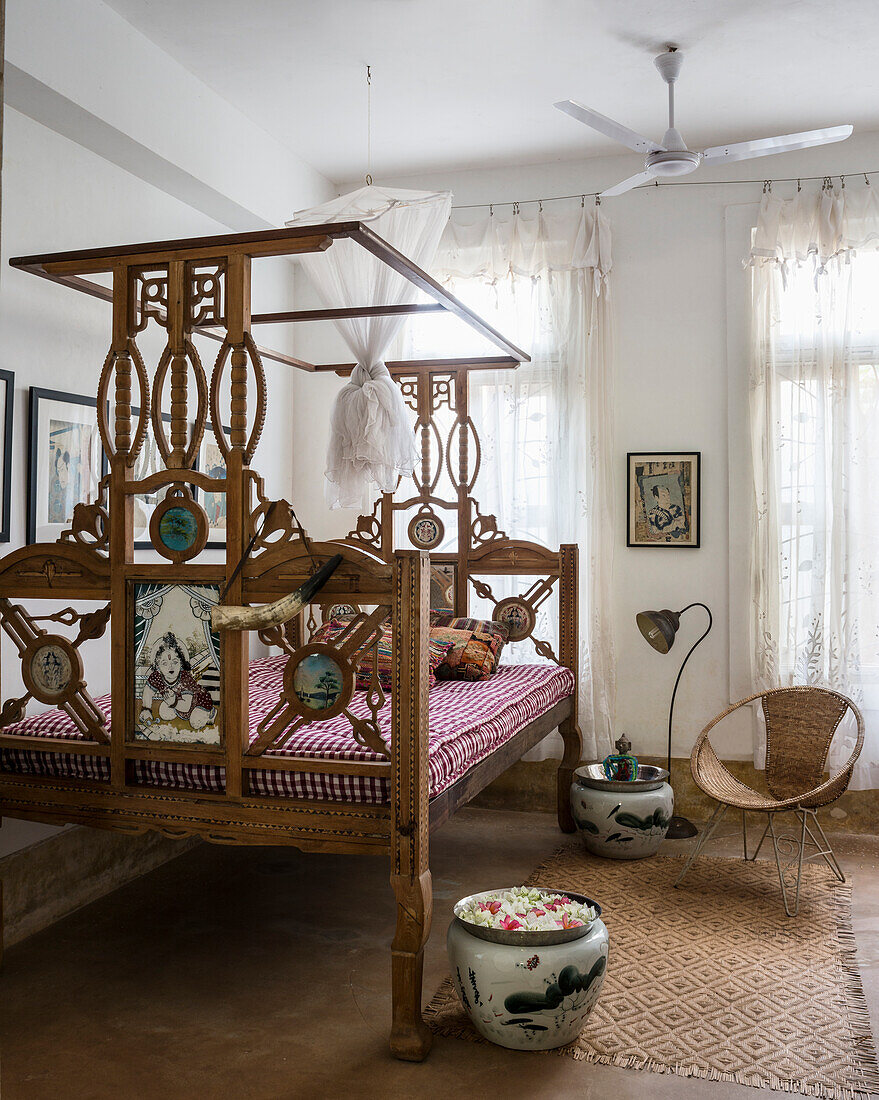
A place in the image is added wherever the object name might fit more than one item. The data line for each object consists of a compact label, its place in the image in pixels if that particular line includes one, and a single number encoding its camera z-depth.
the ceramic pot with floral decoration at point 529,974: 2.77
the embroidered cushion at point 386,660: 4.63
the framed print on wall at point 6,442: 3.71
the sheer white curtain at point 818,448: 5.18
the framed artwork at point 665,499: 5.54
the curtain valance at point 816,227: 5.22
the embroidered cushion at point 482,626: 5.27
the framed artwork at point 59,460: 3.87
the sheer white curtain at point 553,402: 5.57
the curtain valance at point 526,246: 5.60
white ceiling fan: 3.88
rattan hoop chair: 4.33
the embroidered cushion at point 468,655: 4.92
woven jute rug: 2.82
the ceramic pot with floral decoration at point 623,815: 4.63
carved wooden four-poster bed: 2.88
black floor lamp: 5.09
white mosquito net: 4.11
